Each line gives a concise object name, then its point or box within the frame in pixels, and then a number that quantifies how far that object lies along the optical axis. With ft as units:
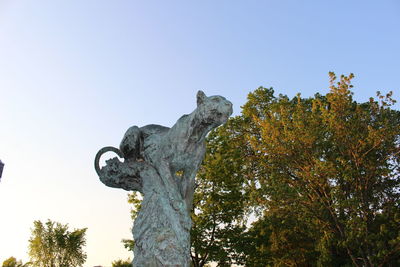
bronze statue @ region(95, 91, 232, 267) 16.34
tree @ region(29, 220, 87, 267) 110.93
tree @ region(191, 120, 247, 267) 69.41
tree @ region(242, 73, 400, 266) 51.62
